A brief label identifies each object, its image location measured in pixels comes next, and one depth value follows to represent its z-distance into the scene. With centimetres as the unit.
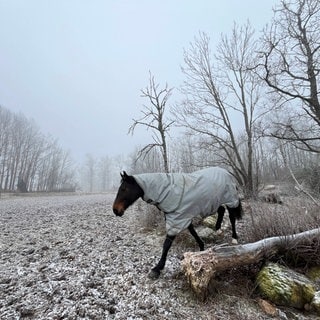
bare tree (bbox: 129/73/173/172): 1032
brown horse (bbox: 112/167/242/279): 421
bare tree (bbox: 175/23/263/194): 1302
